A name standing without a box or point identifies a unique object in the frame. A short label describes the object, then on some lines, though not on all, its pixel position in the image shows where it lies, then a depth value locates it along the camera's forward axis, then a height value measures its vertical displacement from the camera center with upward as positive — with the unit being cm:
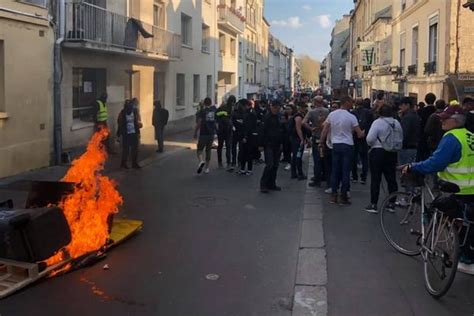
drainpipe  1331 +80
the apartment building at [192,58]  2472 +302
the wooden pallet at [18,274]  504 -153
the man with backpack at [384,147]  827 -43
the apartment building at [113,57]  1438 +181
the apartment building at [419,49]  1578 +267
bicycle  503 -115
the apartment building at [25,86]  1131 +61
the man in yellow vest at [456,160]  540 -40
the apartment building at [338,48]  7489 +1022
